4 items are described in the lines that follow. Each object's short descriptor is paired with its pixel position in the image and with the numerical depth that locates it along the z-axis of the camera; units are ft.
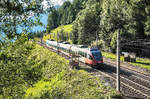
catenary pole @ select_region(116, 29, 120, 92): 41.32
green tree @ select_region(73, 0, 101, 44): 162.40
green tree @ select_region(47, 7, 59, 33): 422.82
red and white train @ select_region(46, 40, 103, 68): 75.20
